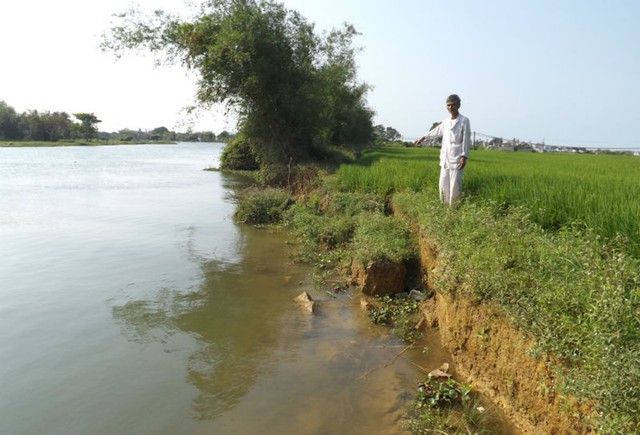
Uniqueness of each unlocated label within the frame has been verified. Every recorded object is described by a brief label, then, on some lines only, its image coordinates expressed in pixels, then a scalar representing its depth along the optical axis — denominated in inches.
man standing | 238.5
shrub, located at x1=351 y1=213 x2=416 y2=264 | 225.5
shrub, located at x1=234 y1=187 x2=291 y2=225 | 422.3
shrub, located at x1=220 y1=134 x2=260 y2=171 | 1018.7
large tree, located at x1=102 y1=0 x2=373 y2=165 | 596.1
